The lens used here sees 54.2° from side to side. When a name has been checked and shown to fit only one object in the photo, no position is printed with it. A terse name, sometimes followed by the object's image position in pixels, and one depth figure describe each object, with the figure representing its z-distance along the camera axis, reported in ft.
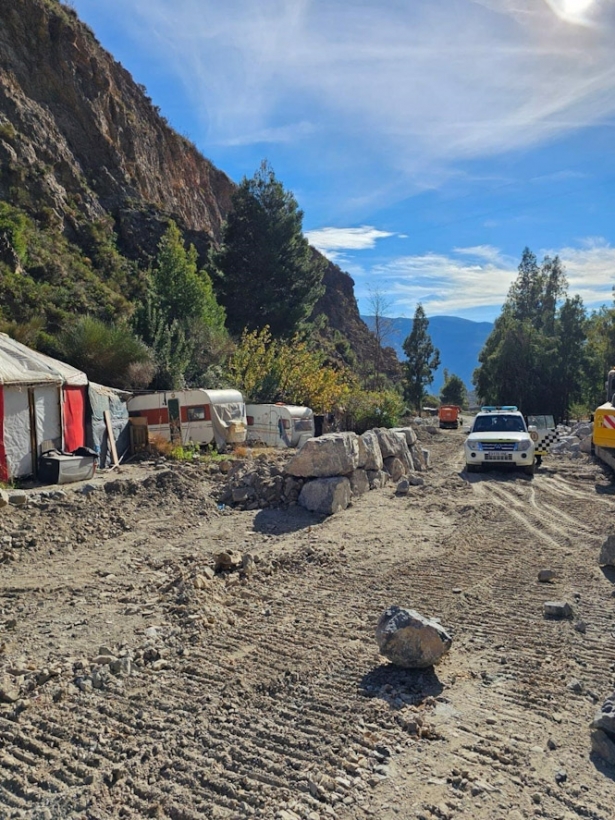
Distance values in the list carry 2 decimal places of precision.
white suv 50.01
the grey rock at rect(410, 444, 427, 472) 55.93
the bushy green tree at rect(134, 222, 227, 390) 71.05
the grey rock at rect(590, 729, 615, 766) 11.67
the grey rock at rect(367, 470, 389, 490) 43.93
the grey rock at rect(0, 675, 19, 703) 14.30
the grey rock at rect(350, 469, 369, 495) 40.70
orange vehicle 143.13
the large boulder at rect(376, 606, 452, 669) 15.42
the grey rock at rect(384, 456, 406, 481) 49.02
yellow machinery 47.75
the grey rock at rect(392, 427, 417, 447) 57.47
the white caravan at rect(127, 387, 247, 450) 57.00
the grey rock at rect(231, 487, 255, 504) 38.64
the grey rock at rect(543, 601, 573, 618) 18.97
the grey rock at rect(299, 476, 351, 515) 36.58
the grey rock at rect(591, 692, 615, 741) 11.98
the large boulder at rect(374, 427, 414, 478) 49.36
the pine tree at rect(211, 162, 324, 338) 119.85
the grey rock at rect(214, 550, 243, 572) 24.99
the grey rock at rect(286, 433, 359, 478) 37.93
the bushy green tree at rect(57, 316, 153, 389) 60.59
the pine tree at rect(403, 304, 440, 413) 207.62
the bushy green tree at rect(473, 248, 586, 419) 152.46
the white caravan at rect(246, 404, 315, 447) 67.56
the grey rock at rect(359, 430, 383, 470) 43.96
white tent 39.75
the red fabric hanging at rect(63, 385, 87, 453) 45.85
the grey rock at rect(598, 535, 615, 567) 24.27
